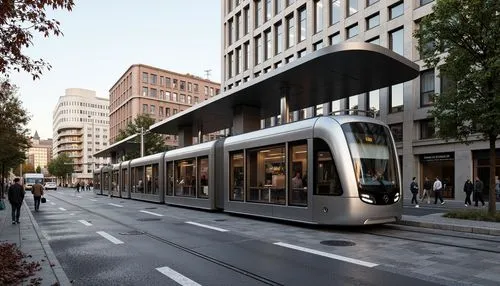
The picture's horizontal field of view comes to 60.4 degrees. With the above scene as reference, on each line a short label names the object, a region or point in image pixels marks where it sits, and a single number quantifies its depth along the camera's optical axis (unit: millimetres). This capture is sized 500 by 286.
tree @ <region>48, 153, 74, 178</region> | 124444
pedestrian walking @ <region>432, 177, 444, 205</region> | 25234
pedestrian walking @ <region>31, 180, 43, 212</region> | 23672
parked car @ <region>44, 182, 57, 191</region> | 82562
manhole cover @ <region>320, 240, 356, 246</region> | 10141
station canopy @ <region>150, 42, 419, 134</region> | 16031
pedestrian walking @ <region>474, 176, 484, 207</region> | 22219
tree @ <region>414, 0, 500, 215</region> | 14281
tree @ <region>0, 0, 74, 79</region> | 6414
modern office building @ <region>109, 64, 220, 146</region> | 93375
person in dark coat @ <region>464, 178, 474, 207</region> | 23359
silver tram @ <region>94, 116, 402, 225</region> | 11859
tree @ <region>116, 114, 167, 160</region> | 58938
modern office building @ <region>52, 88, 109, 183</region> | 144000
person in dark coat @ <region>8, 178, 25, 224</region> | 15928
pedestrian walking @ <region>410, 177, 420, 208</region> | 24153
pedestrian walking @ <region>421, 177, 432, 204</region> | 26266
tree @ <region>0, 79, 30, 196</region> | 22469
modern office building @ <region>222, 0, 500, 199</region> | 28983
